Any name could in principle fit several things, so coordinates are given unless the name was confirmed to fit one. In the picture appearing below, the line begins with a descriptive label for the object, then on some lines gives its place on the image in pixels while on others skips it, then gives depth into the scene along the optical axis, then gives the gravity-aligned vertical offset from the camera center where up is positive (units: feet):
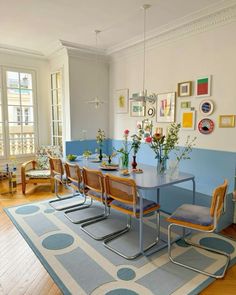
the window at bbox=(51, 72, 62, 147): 15.96 +1.16
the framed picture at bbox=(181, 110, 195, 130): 11.38 +0.24
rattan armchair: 13.85 -2.98
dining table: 7.51 -1.95
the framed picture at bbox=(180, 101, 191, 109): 11.50 +1.01
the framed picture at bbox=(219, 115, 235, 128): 9.83 +0.18
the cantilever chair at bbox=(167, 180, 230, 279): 6.50 -2.82
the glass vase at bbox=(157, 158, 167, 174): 9.17 -1.61
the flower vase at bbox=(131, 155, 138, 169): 9.90 -1.70
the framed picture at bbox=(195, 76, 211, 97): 10.59 +1.82
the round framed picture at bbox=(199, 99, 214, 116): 10.52 +0.83
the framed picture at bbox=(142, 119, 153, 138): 13.72 +0.09
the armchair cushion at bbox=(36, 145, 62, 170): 15.42 -2.06
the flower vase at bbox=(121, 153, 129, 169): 10.14 -1.62
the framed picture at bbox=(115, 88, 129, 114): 15.22 +1.61
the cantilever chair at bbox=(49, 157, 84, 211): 11.42 -2.93
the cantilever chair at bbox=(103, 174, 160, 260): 7.41 -2.53
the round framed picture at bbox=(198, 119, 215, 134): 10.61 -0.05
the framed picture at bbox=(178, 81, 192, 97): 11.37 +1.82
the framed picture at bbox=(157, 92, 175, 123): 12.28 +0.95
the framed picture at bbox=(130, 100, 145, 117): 14.21 +0.96
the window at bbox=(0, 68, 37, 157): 15.43 +0.68
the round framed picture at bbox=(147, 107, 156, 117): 13.41 +0.77
